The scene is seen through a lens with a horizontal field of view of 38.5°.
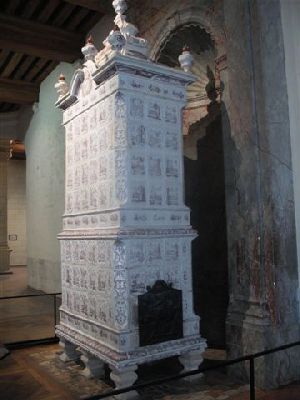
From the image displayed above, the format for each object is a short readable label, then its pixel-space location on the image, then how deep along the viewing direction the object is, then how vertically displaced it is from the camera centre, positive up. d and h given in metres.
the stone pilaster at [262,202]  4.22 +0.24
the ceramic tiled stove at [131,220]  4.05 +0.10
